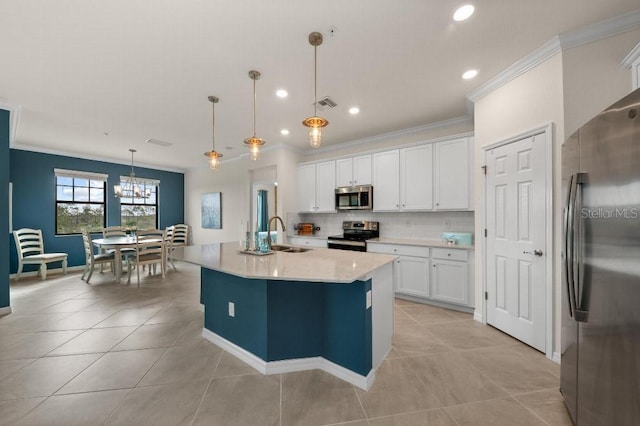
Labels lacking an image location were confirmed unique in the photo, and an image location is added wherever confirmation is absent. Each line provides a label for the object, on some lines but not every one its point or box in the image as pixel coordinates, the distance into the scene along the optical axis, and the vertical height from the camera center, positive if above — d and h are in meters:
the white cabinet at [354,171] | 4.50 +0.80
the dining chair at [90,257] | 4.80 -0.82
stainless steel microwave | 4.41 +0.30
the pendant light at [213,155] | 3.09 +0.72
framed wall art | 6.77 +0.13
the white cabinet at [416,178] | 3.85 +0.57
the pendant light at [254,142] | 2.54 +0.72
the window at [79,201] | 5.74 +0.32
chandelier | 5.80 +0.61
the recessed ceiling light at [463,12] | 1.81 +1.46
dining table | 4.71 -0.57
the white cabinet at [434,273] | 3.30 -0.80
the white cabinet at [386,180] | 4.18 +0.57
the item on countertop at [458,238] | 3.55 -0.33
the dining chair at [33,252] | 4.89 -0.76
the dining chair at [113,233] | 5.49 -0.40
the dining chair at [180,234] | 7.21 -0.55
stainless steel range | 4.22 -0.38
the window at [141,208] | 6.73 +0.18
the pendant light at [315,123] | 2.04 +0.73
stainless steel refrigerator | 1.01 -0.24
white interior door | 2.35 -0.25
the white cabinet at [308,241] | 4.72 -0.51
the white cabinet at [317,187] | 4.96 +0.56
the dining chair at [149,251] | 4.82 -0.70
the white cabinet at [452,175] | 3.53 +0.56
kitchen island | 1.90 -0.81
